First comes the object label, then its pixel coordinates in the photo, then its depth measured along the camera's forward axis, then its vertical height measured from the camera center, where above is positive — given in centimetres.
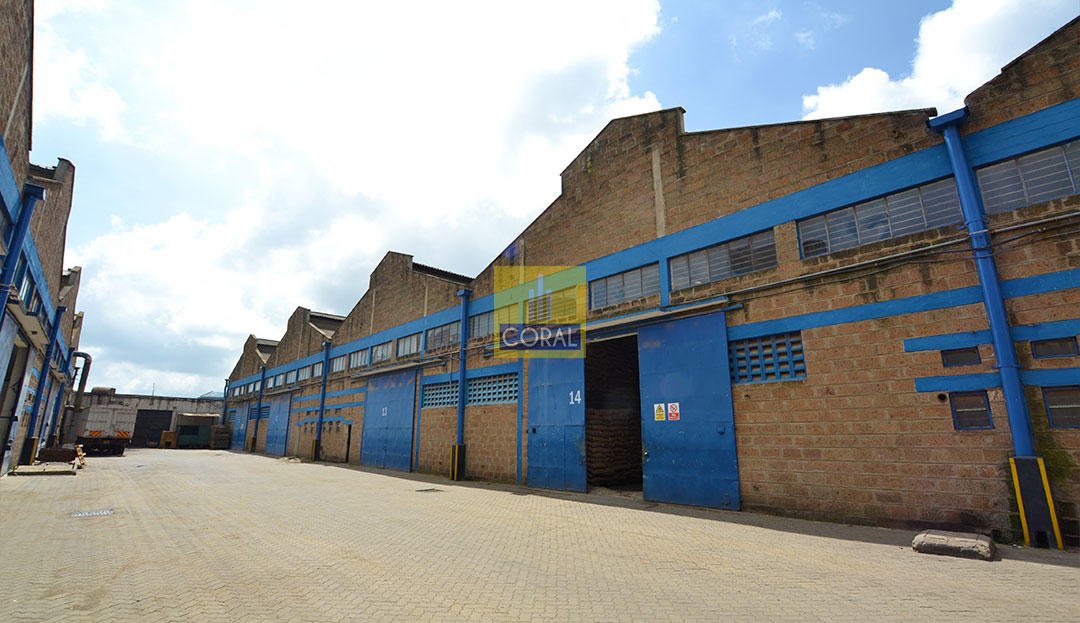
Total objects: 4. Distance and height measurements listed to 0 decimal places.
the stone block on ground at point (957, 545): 657 -157
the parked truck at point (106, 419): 4159 +97
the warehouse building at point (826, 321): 779 +221
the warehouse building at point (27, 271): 1061 +500
